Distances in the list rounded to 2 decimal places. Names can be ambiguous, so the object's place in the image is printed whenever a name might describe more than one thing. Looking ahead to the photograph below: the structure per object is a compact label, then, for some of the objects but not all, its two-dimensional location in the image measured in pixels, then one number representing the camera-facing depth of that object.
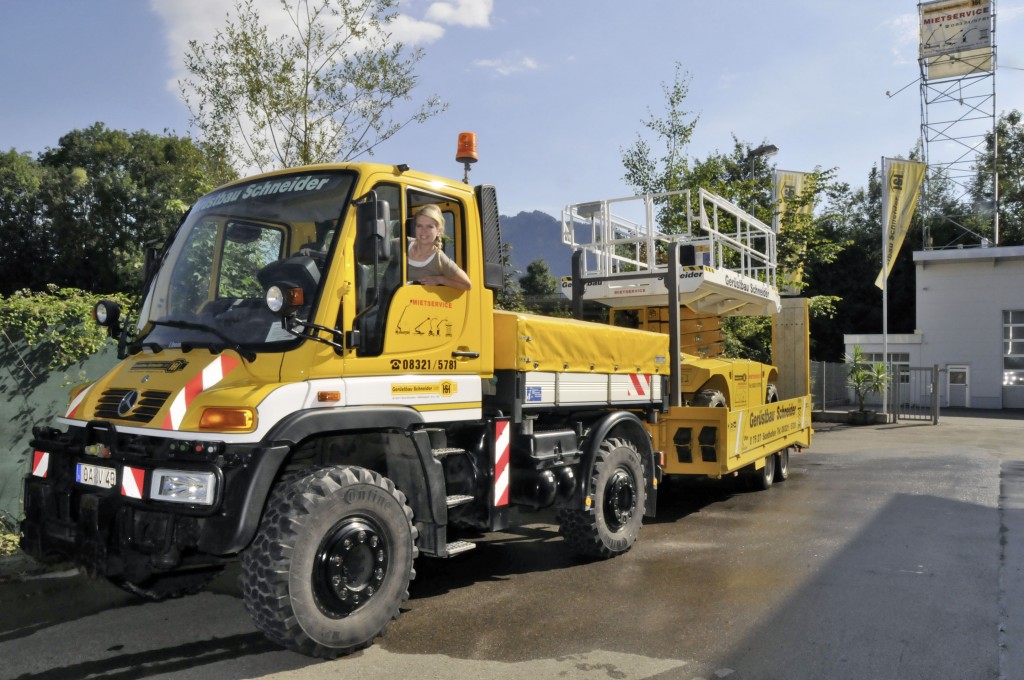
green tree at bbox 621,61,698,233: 20.44
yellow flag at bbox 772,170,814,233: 21.11
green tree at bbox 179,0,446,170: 11.74
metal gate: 22.78
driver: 5.11
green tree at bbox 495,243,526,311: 14.45
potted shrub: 23.86
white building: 32.72
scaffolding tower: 33.78
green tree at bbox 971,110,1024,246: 47.06
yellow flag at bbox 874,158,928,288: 25.78
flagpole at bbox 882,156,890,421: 25.25
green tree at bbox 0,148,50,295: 39.16
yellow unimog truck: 4.13
